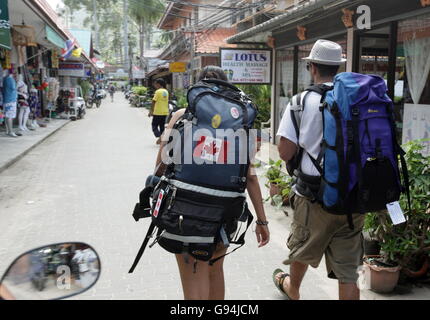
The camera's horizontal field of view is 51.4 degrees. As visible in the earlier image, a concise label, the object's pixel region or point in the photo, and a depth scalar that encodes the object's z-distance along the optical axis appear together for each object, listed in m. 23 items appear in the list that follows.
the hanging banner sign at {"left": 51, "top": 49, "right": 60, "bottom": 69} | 20.28
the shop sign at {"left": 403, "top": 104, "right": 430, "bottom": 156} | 6.02
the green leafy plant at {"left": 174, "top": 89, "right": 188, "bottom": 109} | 20.04
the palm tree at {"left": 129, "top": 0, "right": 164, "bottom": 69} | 49.39
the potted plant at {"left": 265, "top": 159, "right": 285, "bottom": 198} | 6.14
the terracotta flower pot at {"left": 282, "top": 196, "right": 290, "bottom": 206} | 5.90
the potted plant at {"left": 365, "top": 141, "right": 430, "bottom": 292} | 3.63
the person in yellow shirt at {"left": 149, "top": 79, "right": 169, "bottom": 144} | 12.14
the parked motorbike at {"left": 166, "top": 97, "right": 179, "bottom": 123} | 11.98
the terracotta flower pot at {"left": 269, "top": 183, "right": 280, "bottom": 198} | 6.20
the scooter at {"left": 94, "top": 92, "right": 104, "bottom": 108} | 35.67
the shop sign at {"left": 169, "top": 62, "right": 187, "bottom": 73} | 22.55
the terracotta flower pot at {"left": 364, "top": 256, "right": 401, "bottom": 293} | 3.68
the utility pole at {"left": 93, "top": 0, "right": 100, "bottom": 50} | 64.62
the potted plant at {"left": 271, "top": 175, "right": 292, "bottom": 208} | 5.54
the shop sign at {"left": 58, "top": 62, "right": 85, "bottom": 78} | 24.31
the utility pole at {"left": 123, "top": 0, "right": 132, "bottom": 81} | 56.47
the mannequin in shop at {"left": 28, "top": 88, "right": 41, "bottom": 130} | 16.09
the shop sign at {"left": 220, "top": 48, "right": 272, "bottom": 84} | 10.23
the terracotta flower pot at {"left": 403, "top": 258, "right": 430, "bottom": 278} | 3.81
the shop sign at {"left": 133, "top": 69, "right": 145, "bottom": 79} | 54.72
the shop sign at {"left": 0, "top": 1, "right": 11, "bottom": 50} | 8.06
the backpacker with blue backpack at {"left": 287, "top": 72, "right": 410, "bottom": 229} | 2.51
